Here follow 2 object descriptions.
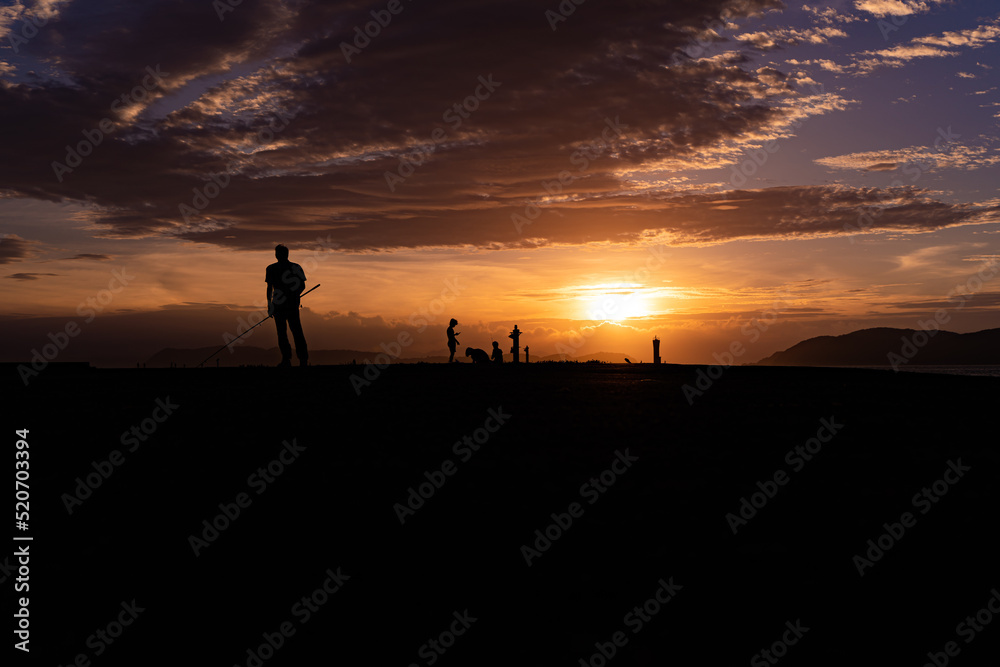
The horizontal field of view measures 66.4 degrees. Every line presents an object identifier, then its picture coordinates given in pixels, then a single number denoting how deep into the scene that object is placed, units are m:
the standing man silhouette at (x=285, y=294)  19.06
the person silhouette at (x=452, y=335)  34.09
